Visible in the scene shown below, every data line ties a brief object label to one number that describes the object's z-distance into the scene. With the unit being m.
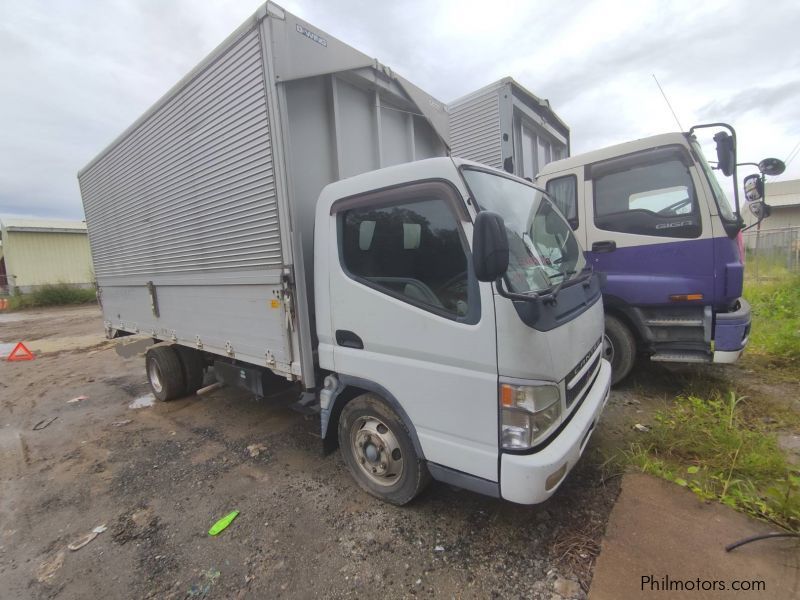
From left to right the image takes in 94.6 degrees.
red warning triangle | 8.52
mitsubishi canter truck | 1.91
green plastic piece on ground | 2.50
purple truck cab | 3.43
